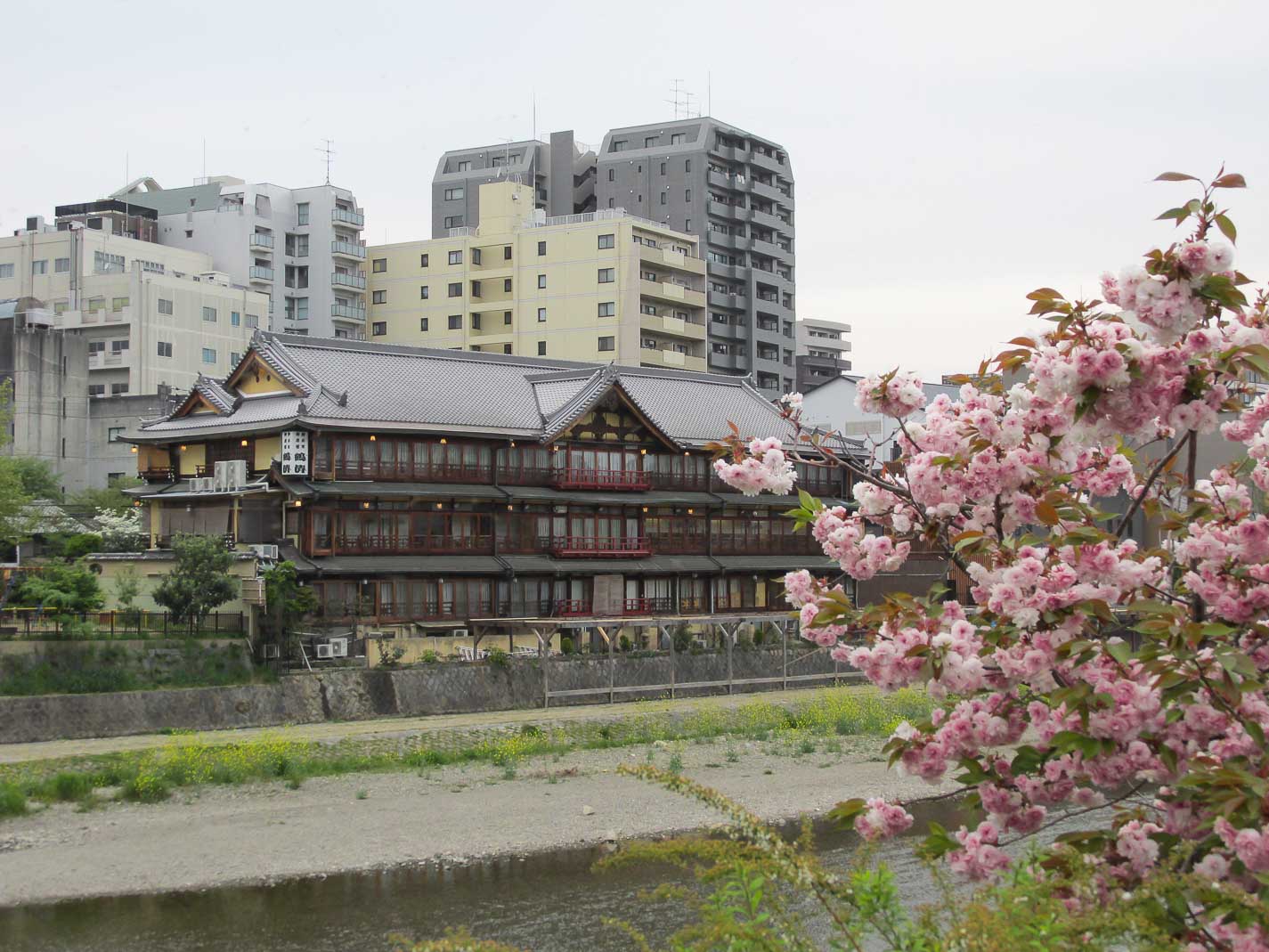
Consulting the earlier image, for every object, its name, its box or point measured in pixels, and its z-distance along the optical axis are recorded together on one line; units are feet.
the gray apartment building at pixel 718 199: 310.04
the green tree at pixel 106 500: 208.87
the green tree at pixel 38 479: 209.97
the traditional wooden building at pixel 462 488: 156.97
